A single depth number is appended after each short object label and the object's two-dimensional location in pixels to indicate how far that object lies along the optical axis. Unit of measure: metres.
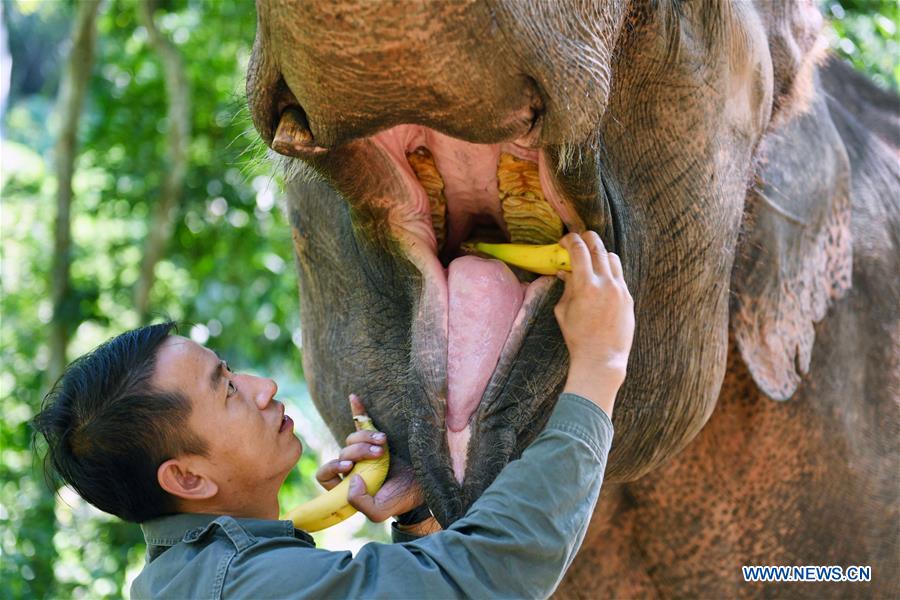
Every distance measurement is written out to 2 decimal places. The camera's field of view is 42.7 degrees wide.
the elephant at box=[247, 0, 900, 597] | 1.50
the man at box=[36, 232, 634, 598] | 1.67
